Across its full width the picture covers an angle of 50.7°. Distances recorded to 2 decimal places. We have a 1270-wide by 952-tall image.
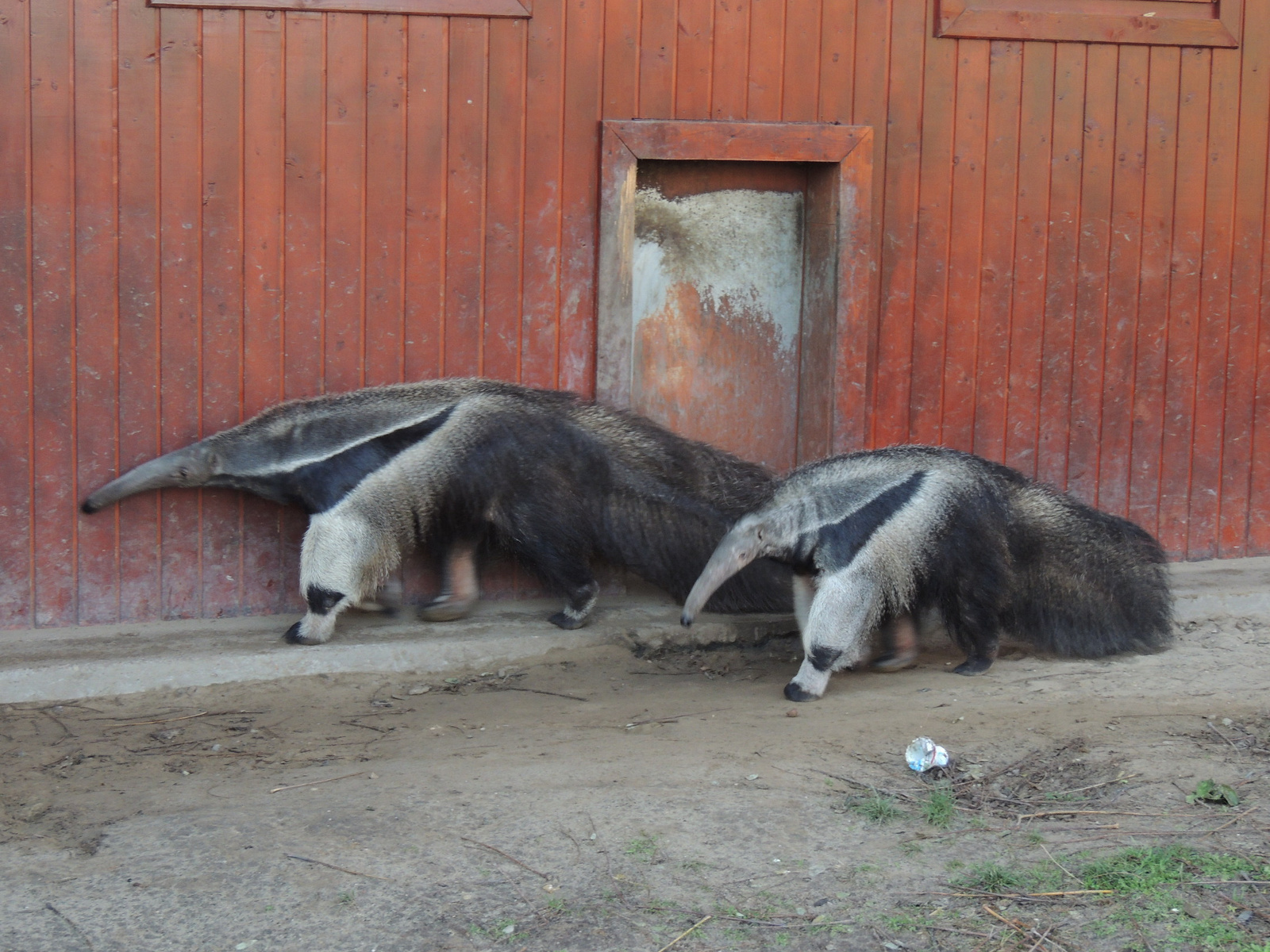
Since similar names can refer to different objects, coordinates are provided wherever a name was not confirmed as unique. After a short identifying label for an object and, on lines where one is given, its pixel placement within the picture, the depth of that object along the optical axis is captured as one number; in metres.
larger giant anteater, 6.23
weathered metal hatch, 6.86
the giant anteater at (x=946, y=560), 5.86
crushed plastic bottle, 4.85
